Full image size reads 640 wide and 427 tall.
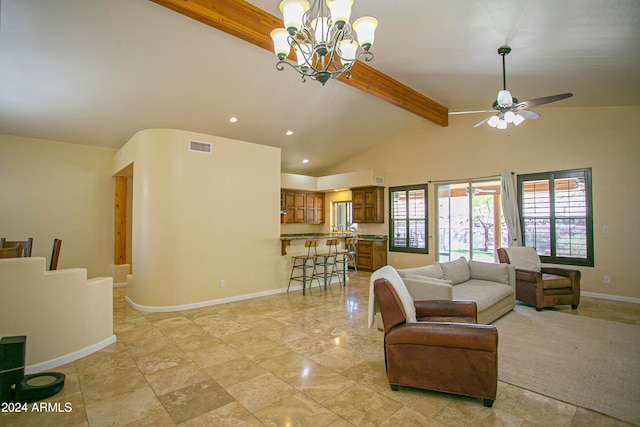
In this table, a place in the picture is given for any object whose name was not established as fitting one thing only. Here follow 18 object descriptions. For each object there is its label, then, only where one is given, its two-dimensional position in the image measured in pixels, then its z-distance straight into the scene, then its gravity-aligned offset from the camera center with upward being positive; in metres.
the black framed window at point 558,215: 5.54 +0.09
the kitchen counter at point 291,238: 5.82 -0.34
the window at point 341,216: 9.98 +0.15
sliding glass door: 6.91 -0.02
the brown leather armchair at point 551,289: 4.62 -1.06
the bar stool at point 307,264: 5.80 -0.85
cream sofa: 3.42 -0.83
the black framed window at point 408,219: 7.86 +0.04
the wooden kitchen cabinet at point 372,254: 8.41 -0.94
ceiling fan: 3.80 +1.46
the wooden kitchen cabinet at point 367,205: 8.58 +0.46
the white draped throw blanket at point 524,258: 4.99 -0.63
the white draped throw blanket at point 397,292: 2.60 -0.65
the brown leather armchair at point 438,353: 2.20 -1.00
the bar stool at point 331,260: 6.10 -0.83
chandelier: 2.36 +1.59
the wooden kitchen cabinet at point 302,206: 9.46 +0.47
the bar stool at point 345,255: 6.53 -0.75
